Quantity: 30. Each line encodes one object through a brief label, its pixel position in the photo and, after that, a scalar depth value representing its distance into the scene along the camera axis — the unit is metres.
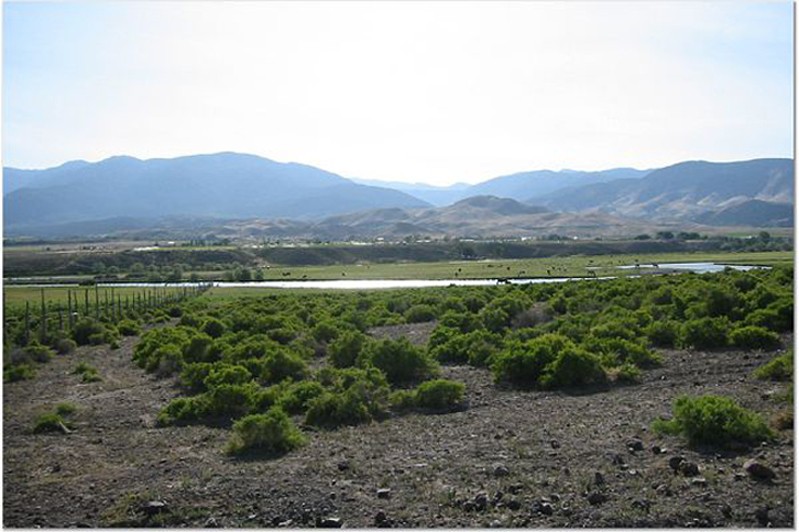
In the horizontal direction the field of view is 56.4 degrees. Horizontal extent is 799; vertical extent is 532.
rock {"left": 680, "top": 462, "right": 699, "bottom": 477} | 10.04
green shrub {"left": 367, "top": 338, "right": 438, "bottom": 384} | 20.02
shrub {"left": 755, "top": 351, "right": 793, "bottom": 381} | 15.39
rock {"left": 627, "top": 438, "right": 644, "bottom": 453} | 11.50
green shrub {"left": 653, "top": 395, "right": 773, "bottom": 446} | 11.19
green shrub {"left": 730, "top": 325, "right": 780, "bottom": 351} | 19.64
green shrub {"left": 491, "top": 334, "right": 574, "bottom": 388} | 18.52
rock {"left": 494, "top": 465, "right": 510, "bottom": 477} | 10.87
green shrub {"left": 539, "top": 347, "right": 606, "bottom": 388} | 17.58
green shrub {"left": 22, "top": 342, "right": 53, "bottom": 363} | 28.34
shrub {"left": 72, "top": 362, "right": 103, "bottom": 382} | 23.64
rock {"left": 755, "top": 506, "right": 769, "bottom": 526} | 8.54
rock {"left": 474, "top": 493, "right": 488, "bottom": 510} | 9.61
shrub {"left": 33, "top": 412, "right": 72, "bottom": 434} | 15.83
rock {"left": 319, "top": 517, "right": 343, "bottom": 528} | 9.42
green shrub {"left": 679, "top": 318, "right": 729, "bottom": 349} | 20.66
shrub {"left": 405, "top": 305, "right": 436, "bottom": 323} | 36.12
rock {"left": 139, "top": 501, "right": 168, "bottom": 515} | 10.02
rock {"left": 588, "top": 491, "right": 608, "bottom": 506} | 9.41
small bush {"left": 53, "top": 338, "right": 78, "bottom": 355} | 31.86
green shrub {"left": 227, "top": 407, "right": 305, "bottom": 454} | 13.20
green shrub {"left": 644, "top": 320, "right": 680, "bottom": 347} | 21.98
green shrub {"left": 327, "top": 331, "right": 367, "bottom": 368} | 22.97
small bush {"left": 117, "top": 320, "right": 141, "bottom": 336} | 38.71
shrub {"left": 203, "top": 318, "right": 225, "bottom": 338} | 32.78
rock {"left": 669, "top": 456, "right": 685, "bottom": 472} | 10.36
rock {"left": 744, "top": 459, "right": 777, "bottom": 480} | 9.62
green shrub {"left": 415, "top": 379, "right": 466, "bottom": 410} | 16.64
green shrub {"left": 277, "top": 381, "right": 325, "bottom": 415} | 16.61
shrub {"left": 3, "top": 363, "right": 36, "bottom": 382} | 23.79
